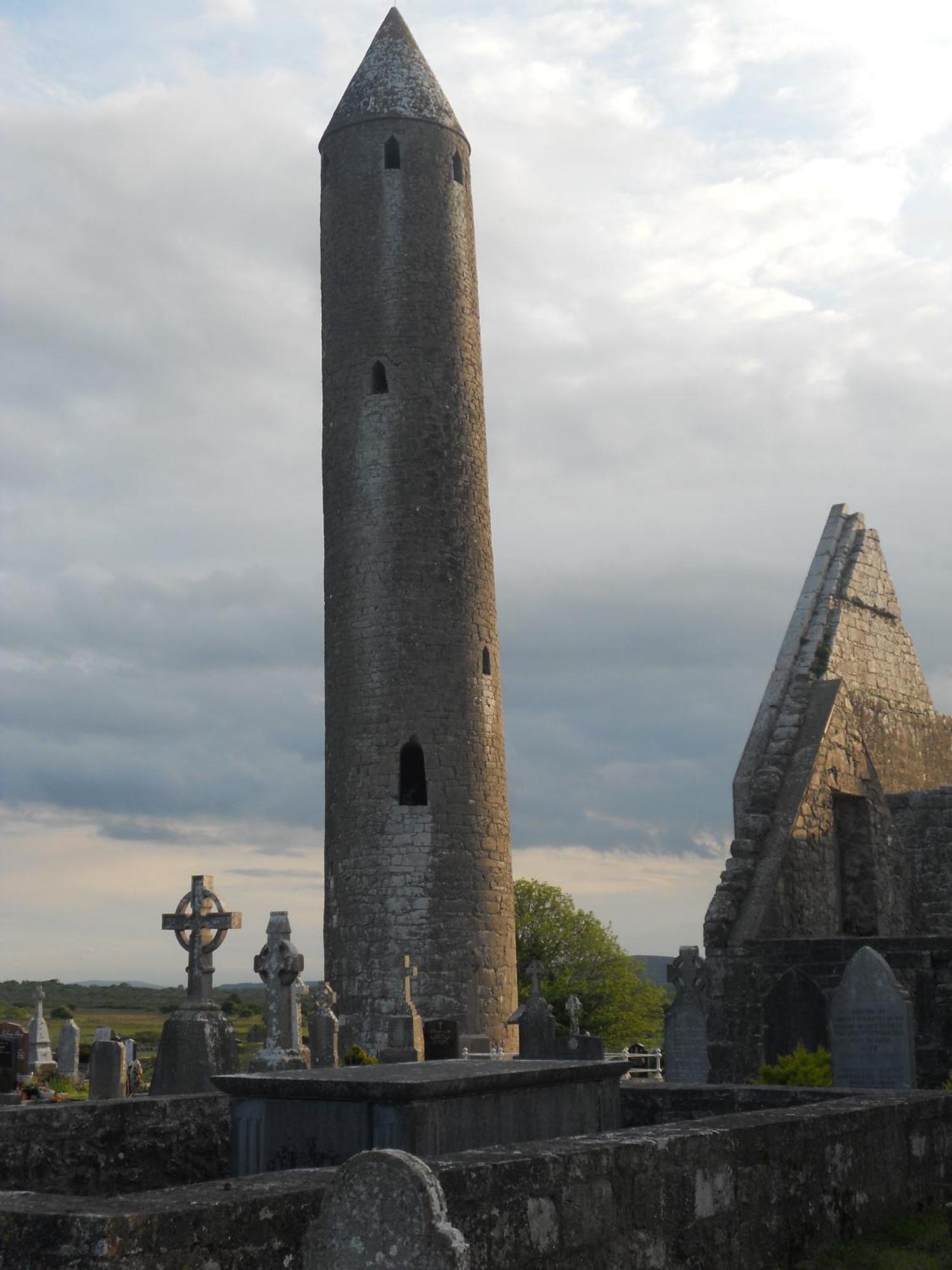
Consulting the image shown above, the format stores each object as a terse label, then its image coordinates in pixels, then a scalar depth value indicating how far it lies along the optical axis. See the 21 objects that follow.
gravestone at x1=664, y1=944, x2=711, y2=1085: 16.44
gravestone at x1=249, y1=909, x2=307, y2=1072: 17.64
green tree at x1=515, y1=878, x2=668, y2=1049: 45.19
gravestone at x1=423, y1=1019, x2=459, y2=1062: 21.95
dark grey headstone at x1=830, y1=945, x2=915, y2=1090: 12.32
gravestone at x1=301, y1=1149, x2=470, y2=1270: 3.36
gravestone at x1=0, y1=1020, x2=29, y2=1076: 28.23
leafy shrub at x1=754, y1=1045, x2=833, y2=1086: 13.87
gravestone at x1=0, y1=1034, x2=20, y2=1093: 20.39
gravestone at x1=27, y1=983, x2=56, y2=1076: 29.22
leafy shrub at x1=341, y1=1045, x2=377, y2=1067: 21.38
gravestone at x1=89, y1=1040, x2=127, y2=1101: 17.86
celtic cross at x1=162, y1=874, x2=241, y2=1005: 15.42
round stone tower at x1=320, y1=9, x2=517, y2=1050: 26.06
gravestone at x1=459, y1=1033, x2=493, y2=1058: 24.62
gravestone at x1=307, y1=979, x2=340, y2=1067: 21.86
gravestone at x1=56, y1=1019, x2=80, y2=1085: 29.08
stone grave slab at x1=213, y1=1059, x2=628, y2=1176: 5.95
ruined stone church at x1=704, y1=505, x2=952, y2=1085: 16.61
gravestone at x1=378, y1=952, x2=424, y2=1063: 19.45
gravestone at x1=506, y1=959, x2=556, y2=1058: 21.33
